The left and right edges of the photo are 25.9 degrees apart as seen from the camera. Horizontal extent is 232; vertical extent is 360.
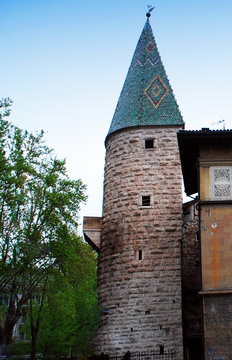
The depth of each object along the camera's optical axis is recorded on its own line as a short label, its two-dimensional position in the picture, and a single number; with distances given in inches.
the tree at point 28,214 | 722.2
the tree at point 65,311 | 771.4
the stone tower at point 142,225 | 782.5
